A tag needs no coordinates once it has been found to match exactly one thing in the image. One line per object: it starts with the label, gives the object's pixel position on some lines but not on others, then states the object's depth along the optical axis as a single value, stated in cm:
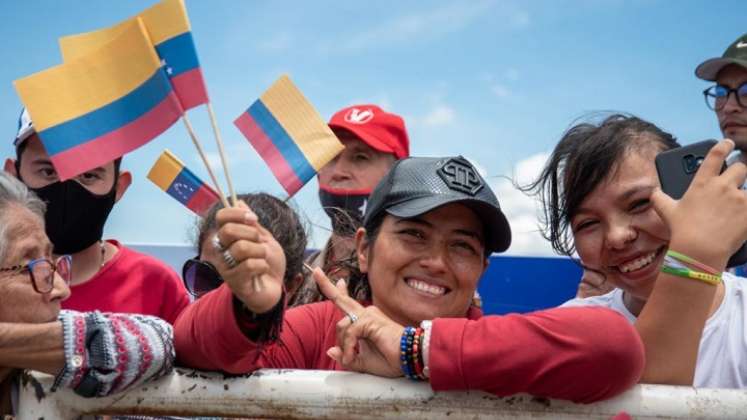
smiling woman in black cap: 136
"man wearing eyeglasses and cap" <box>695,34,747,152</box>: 370
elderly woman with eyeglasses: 142
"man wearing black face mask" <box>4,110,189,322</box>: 271
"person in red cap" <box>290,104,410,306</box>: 363
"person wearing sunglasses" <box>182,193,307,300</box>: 257
